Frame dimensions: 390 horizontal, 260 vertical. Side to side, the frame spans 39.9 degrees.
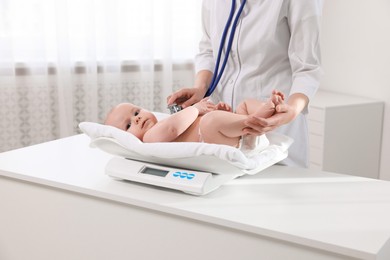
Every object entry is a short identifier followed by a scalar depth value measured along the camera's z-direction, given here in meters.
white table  1.03
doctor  1.52
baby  1.29
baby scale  1.20
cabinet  3.08
